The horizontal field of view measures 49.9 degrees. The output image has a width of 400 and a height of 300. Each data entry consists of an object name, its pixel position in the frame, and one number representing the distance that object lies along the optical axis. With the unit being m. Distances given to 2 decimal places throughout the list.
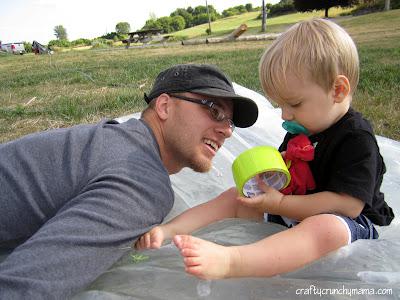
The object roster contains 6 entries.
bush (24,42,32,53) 39.04
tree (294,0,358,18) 30.39
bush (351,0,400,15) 27.59
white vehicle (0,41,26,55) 39.55
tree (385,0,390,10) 25.64
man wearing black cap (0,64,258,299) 1.05
